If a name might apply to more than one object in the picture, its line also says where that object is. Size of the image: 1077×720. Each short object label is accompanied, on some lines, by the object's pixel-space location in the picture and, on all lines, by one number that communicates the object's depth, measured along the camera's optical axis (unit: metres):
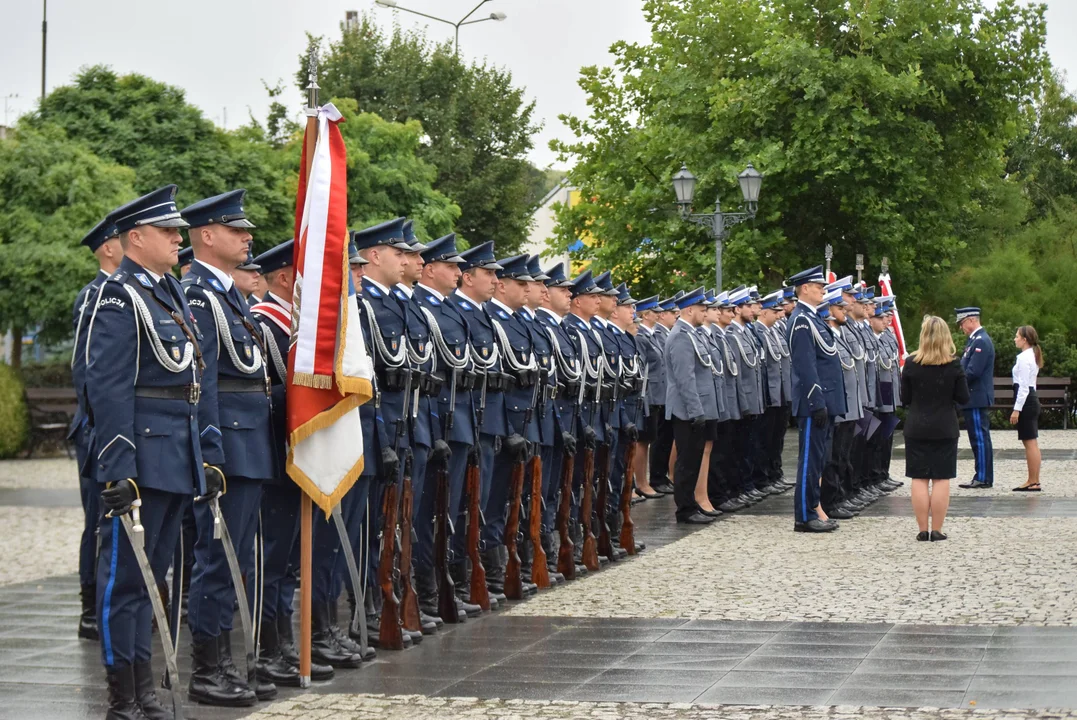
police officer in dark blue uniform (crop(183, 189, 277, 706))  7.23
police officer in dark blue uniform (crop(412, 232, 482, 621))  9.50
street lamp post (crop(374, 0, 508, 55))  43.99
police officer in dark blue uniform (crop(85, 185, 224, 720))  6.46
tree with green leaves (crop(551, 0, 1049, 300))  33.00
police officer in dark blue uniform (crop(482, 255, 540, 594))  10.52
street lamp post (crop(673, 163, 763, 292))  22.70
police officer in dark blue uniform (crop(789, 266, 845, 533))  14.29
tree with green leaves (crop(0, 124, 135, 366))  25.55
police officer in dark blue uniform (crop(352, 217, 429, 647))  8.78
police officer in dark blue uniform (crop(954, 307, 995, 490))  19.03
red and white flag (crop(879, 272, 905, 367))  20.92
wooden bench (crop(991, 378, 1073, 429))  32.12
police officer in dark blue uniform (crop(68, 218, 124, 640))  7.50
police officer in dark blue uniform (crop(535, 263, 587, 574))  11.48
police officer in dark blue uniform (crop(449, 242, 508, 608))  10.11
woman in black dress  13.25
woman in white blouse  18.55
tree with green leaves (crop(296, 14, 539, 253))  47.38
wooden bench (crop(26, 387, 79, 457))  25.52
